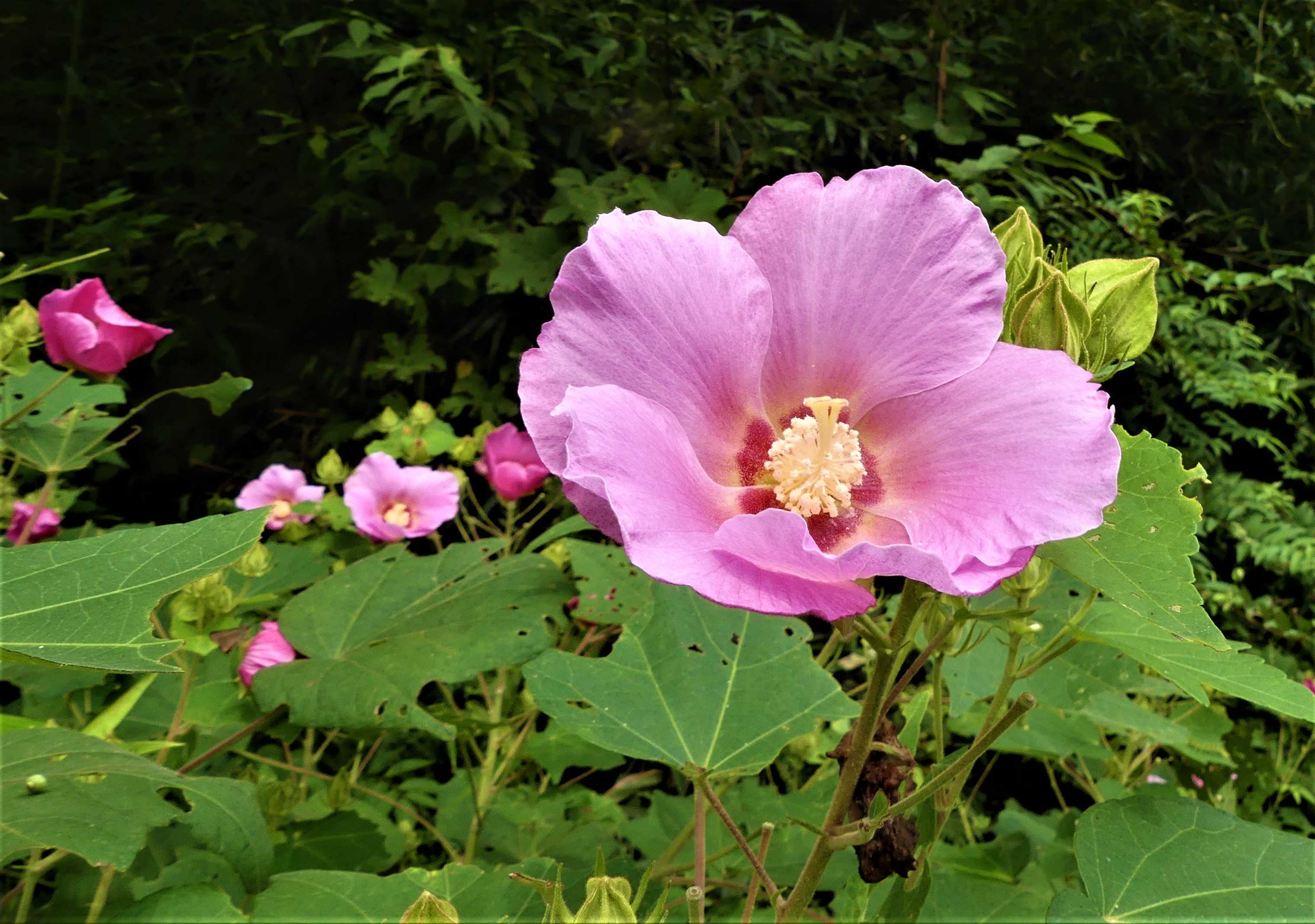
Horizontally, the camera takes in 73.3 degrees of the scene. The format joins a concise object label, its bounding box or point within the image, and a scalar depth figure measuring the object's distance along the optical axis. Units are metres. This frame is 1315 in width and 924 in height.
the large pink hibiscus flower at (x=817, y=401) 0.41
